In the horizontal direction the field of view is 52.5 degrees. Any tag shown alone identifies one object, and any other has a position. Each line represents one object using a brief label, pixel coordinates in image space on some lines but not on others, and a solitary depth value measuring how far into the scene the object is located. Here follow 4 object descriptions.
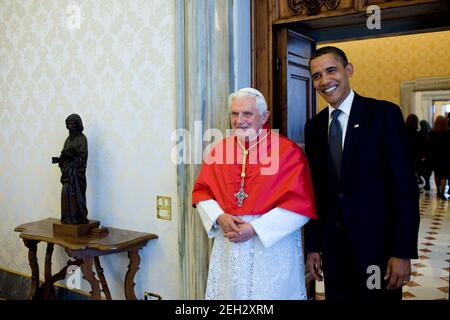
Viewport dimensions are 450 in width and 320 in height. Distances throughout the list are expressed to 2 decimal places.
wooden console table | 2.89
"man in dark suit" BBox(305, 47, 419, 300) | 1.92
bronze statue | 3.19
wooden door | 2.90
